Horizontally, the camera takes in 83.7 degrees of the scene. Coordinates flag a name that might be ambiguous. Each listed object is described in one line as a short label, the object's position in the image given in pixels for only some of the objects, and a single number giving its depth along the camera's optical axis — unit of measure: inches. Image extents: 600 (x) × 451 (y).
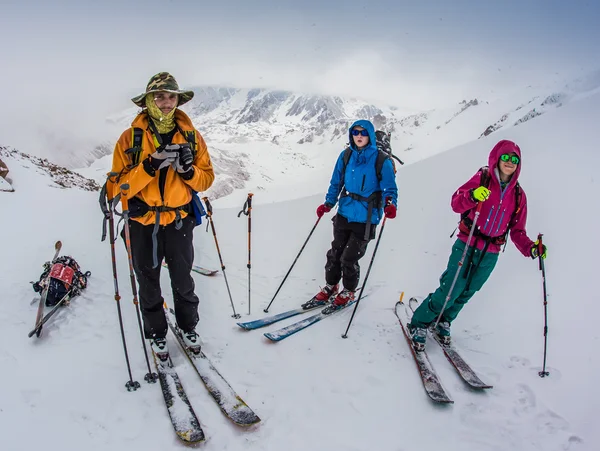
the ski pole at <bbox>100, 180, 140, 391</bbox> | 135.6
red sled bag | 190.1
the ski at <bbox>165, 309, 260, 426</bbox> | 126.9
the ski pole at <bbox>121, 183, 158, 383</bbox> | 126.6
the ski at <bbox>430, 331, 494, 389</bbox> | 153.0
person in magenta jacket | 156.0
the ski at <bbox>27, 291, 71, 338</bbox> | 161.0
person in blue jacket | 193.8
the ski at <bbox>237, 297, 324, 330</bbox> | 196.7
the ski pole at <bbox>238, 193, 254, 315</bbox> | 227.2
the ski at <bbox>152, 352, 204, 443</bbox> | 118.0
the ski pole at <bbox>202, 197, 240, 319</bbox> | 195.0
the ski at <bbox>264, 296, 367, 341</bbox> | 184.9
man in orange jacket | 129.3
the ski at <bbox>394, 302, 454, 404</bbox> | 144.5
